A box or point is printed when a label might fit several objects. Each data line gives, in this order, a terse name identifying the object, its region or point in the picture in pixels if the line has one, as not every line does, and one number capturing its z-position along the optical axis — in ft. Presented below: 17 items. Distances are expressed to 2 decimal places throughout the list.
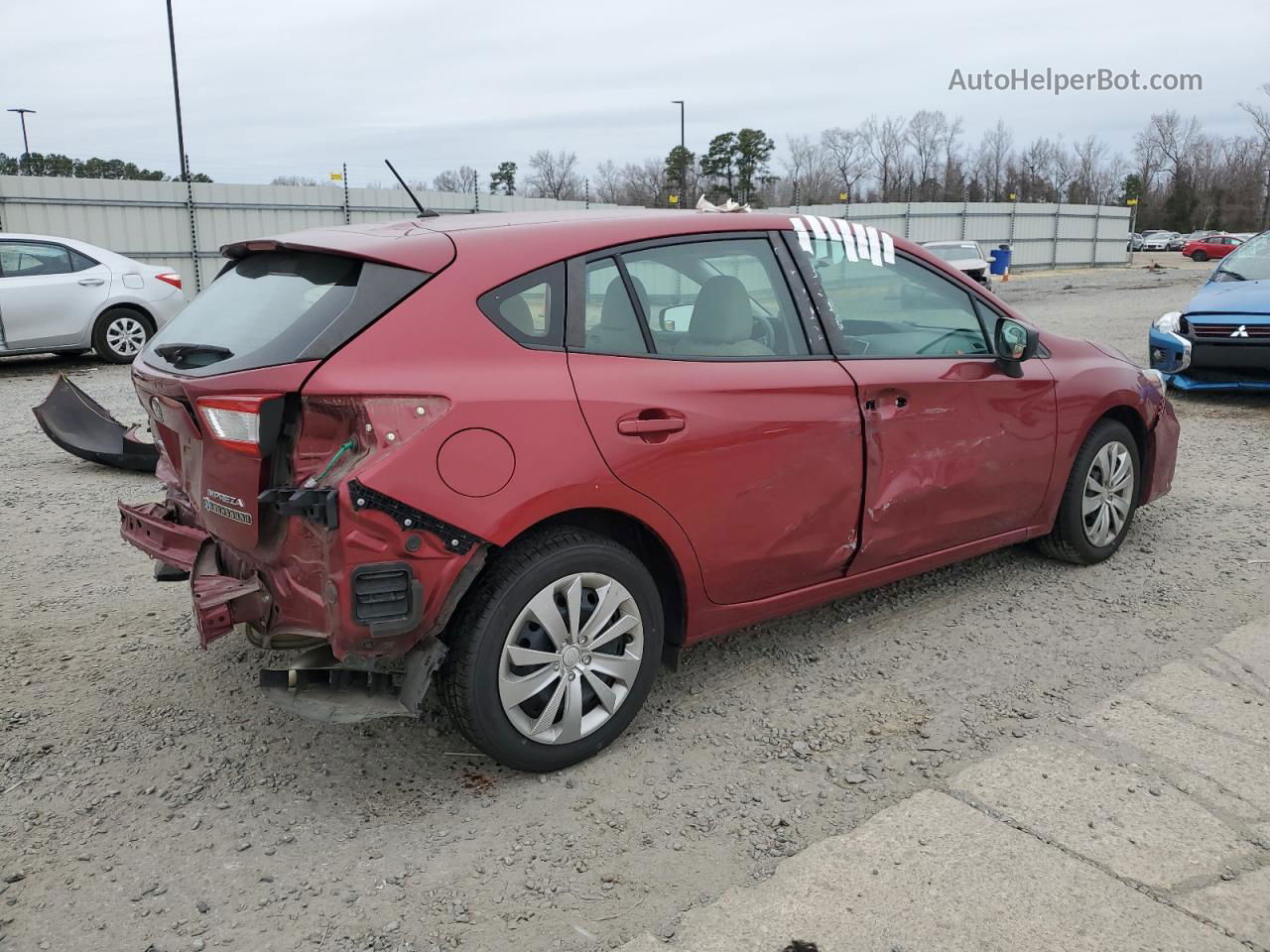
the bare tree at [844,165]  252.01
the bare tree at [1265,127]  272.72
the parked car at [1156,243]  221.46
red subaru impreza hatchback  8.98
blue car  27.96
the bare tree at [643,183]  191.39
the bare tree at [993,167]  284.61
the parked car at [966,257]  68.80
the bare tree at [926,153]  275.59
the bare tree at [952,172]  272.31
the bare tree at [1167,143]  299.38
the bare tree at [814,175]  243.40
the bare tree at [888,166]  265.67
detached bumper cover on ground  22.61
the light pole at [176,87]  80.53
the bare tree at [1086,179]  283.18
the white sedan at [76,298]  37.65
